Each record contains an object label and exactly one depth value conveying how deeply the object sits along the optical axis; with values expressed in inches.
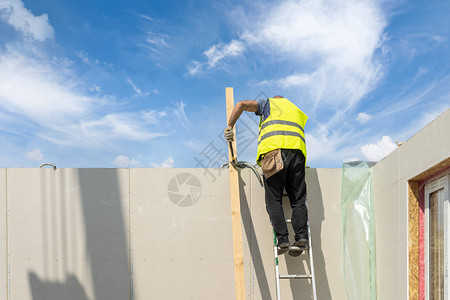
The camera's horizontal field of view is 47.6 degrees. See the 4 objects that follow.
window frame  132.3
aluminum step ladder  159.8
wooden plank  154.9
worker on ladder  163.3
